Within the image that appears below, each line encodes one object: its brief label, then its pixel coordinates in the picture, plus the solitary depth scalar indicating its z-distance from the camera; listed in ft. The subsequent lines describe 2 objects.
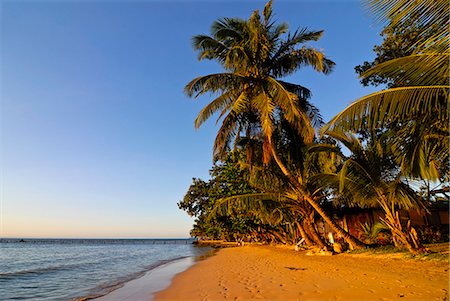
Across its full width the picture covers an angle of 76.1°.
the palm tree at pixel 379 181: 34.65
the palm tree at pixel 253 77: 43.32
